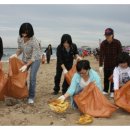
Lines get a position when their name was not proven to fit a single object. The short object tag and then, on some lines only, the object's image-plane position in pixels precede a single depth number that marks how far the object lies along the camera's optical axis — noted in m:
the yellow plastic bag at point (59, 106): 2.66
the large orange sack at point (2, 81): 3.02
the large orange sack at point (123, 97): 2.76
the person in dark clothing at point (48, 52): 10.26
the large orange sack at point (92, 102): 2.71
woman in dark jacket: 3.41
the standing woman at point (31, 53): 3.11
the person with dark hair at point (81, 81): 2.83
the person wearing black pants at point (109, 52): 3.53
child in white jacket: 2.91
